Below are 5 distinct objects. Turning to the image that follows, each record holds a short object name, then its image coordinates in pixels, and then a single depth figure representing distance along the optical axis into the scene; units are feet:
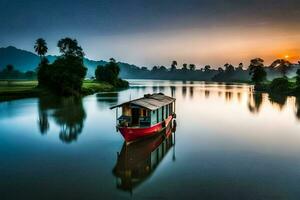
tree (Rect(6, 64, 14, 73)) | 527.68
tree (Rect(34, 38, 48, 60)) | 352.69
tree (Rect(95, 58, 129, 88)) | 443.32
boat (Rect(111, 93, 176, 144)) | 86.62
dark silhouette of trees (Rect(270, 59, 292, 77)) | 465.55
